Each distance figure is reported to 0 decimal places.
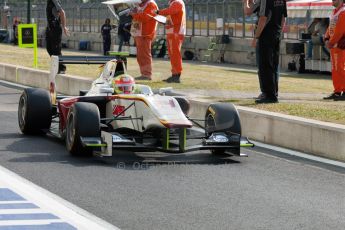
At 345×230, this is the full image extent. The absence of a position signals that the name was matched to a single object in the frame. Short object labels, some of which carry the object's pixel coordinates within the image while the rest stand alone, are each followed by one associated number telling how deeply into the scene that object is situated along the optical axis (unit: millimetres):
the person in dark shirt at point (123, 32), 41878
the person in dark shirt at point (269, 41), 16016
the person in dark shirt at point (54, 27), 23562
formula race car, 11484
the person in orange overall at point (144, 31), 21861
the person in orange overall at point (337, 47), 17672
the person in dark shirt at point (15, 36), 53278
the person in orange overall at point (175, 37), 21062
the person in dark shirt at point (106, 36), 43219
